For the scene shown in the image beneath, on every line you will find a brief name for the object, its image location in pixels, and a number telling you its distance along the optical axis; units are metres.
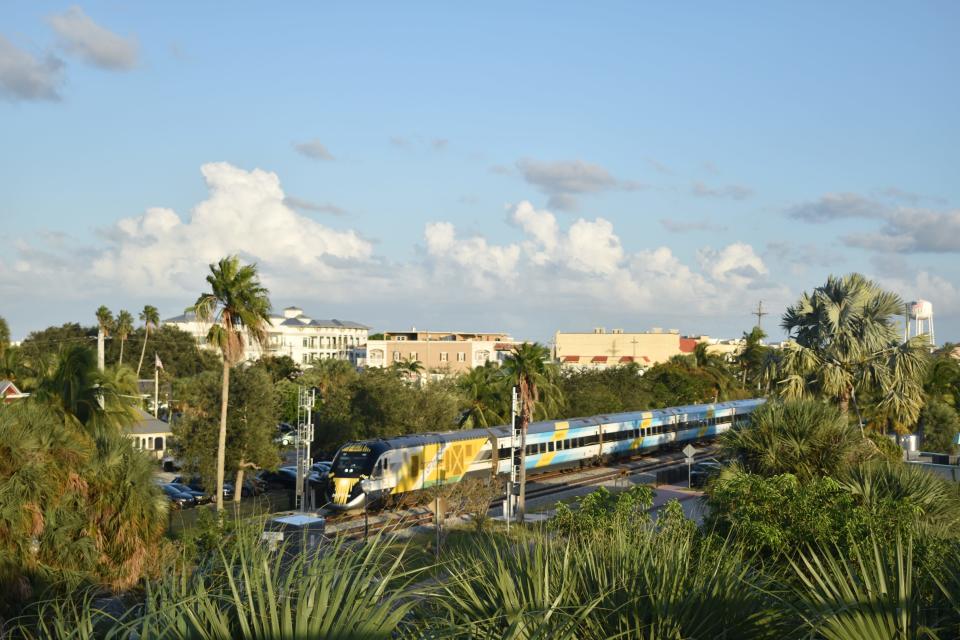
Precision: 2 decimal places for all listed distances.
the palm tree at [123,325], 103.25
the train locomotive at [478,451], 34.66
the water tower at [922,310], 62.72
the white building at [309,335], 171.88
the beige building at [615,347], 154.12
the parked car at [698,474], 42.85
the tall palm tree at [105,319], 97.89
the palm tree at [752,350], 99.94
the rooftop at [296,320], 175.88
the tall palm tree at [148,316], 106.69
